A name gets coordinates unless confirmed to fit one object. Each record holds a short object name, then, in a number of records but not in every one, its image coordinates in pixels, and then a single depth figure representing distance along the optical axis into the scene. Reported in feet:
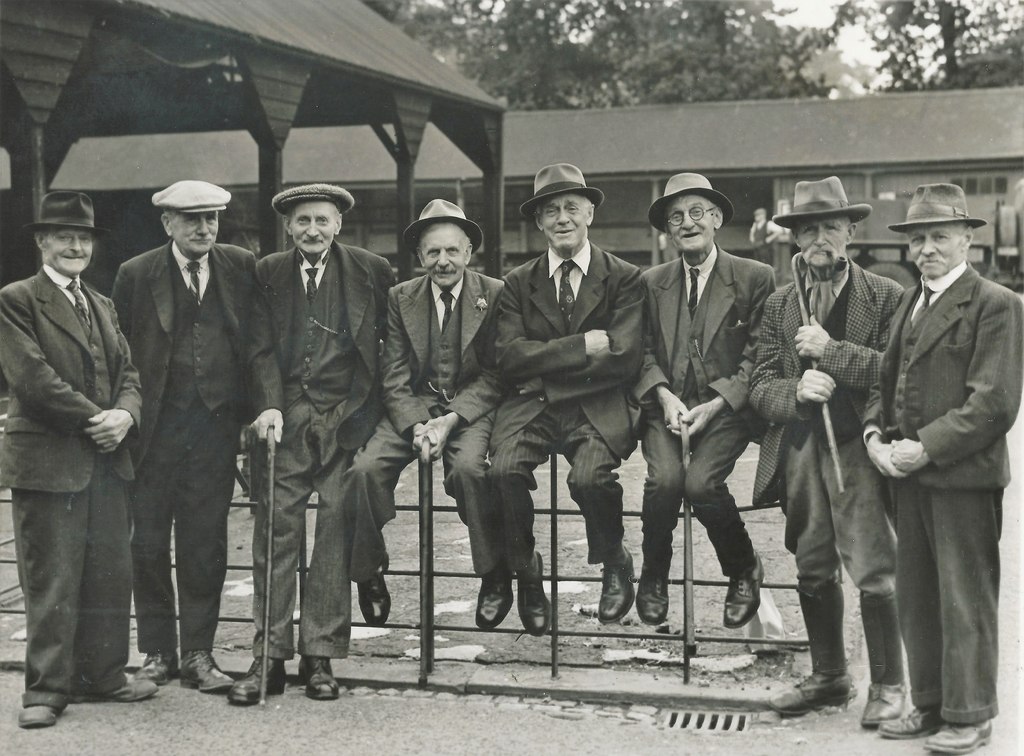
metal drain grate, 14.99
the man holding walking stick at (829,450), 14.76
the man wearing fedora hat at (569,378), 16.07
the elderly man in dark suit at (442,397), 16.25
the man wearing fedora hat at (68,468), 15.46
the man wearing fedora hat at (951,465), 13.33
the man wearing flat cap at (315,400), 16.39
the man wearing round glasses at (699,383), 15.81
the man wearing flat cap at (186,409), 16.87
